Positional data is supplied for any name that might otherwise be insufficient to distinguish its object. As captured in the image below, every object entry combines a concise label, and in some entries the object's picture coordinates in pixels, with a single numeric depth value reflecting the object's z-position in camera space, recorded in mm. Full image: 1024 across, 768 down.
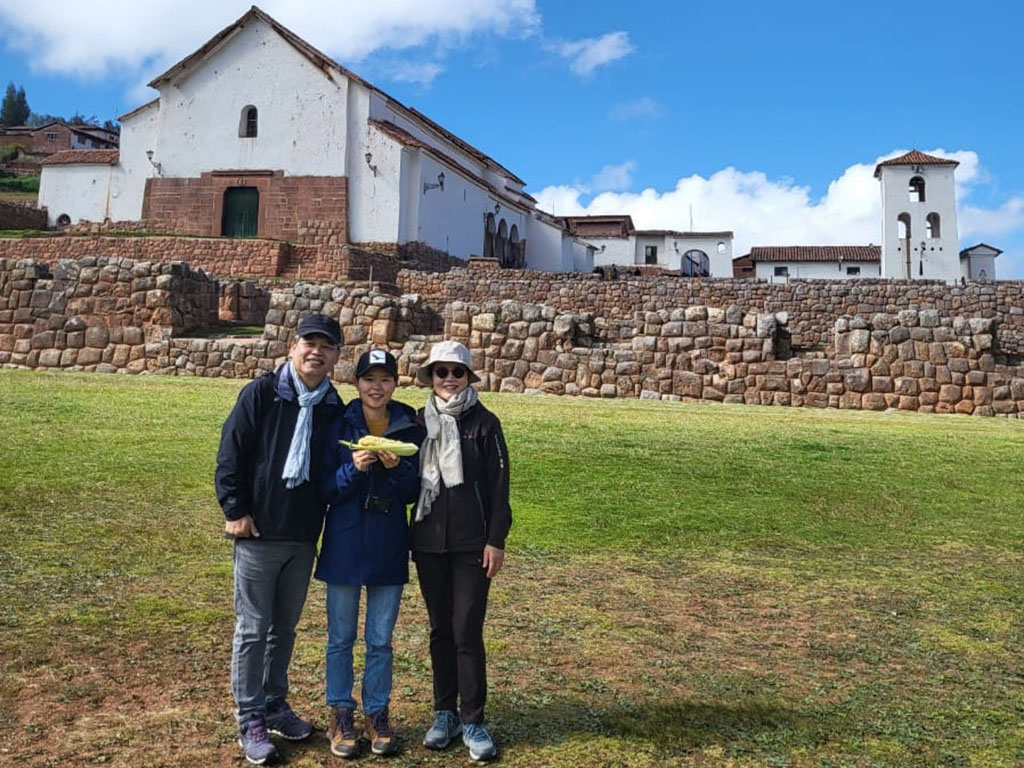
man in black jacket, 2949
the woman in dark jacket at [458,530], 3049
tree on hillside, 128500
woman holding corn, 2955
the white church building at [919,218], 52656
